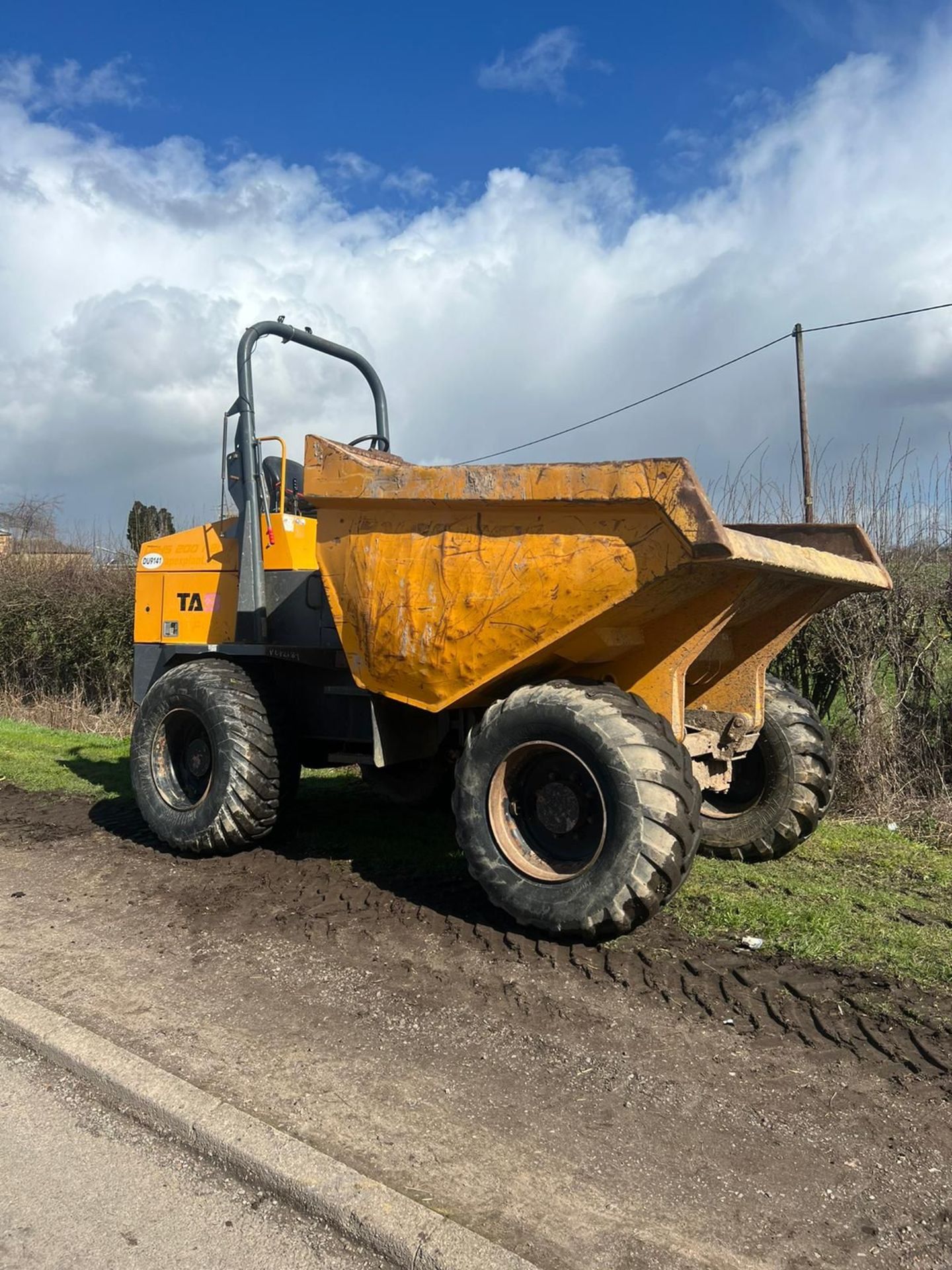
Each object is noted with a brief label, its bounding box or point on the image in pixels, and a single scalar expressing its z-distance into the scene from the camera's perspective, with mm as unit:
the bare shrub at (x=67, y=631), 13391
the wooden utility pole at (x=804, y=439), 8131
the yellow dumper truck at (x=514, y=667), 4336
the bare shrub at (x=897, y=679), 7234
